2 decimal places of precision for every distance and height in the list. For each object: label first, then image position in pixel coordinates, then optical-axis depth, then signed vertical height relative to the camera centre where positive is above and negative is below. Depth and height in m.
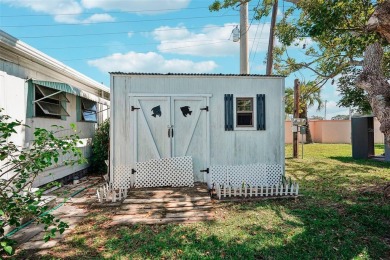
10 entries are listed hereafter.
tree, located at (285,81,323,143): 12.91 +2.27
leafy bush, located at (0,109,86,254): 2.62 -0.52
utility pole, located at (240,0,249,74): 10.89 +4.08
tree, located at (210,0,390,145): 4.22 +1.95
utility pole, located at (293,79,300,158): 12.01 +1.54
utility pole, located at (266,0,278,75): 11.28 +4.09
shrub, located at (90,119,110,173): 8.51 -0.52
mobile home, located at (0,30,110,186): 4.91 +0.97
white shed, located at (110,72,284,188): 6.31 +0.12
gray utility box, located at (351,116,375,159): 11.77 -0.24
